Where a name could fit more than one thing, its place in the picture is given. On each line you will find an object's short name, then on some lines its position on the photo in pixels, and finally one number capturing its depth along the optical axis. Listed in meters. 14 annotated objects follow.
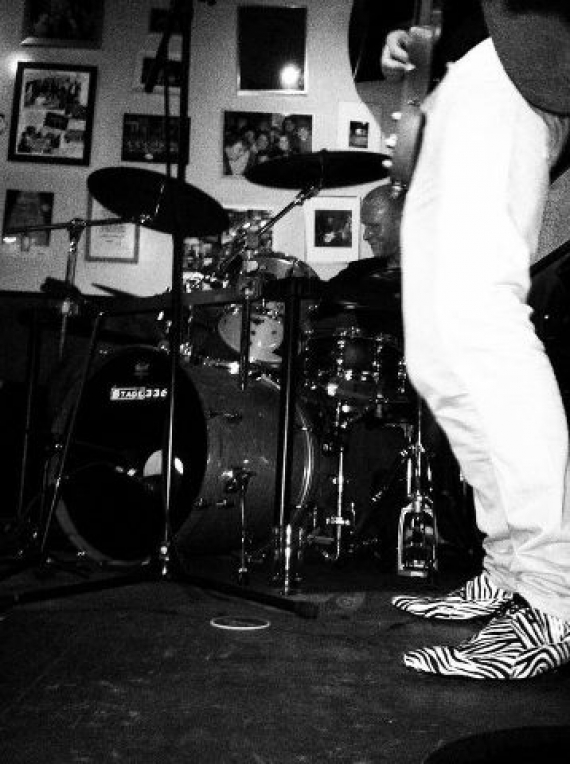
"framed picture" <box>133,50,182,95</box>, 4.18
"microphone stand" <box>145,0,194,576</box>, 1.76
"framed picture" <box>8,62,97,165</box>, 4.14
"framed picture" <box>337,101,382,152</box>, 4.20
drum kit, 2.34
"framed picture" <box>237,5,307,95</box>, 4.23
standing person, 0.98
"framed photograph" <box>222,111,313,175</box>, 4.16
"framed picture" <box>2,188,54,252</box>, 4.11
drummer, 1.91
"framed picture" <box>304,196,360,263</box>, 4.13
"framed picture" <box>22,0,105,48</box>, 4.25
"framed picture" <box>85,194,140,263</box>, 4.08
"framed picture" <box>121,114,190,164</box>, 4.14
